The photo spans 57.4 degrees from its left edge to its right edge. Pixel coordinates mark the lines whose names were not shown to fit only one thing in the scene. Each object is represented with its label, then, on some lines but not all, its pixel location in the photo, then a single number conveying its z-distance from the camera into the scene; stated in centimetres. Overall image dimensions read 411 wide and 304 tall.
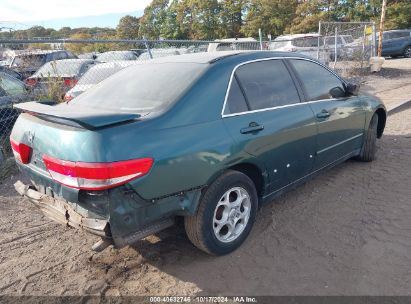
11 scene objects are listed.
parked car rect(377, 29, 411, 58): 2302
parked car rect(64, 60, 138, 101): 746
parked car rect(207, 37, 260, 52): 1151
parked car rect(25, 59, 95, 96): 727
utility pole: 1529
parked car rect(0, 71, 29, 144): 640
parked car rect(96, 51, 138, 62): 1515
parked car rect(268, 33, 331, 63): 1482
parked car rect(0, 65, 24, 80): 772
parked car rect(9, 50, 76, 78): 865
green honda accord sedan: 252
